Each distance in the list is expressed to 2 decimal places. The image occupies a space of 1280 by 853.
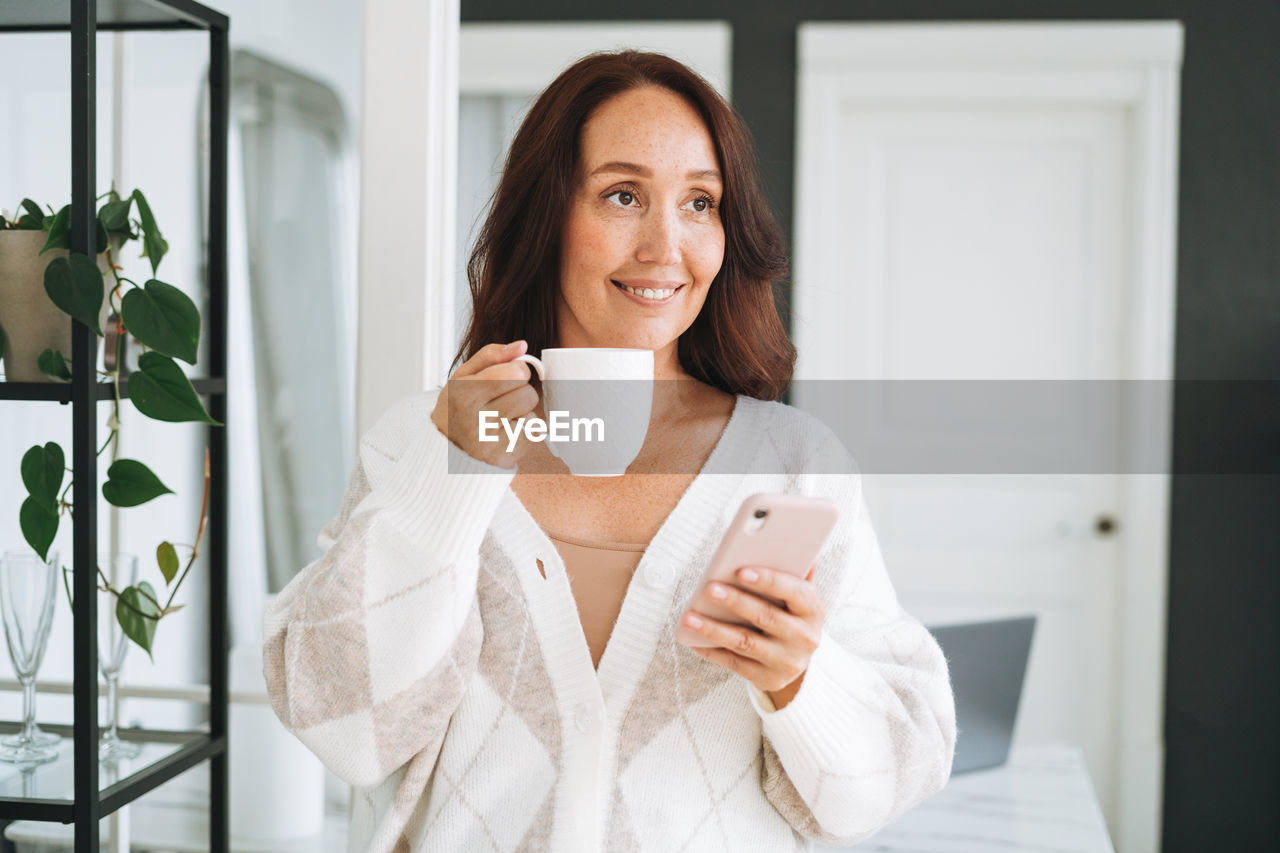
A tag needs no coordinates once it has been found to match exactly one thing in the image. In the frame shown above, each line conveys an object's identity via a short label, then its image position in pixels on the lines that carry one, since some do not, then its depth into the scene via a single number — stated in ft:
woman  3.11
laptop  4.92
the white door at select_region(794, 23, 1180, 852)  10.51
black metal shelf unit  3.71
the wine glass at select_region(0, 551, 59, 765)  3.96
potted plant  3.87
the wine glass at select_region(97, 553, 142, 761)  4.26
